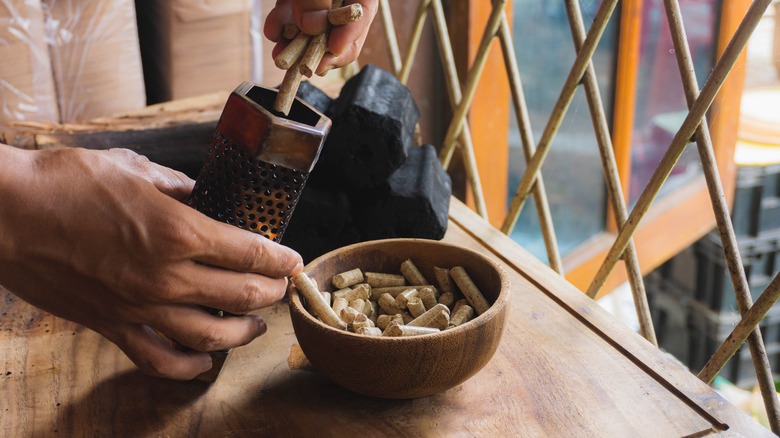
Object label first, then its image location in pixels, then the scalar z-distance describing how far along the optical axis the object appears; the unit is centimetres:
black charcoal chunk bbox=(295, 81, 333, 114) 109
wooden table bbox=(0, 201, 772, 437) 69
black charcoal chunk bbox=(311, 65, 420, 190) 99
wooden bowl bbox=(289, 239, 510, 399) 64
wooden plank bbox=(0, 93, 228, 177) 110
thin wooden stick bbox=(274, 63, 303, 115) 70
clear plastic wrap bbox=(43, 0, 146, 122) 154
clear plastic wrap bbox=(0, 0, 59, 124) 146
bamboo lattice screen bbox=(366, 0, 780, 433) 78
